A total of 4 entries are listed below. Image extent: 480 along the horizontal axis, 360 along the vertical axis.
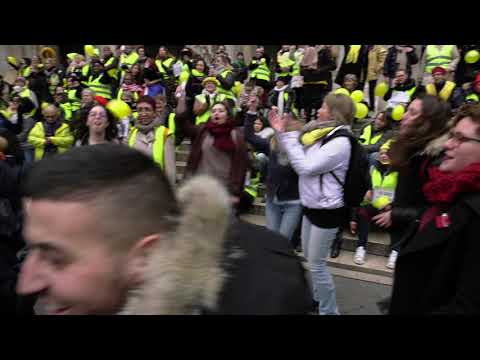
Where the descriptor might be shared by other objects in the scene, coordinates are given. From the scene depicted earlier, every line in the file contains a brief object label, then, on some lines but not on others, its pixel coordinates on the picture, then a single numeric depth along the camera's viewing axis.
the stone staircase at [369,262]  4.95
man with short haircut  0.90
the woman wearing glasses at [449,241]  1.66
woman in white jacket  3.12
